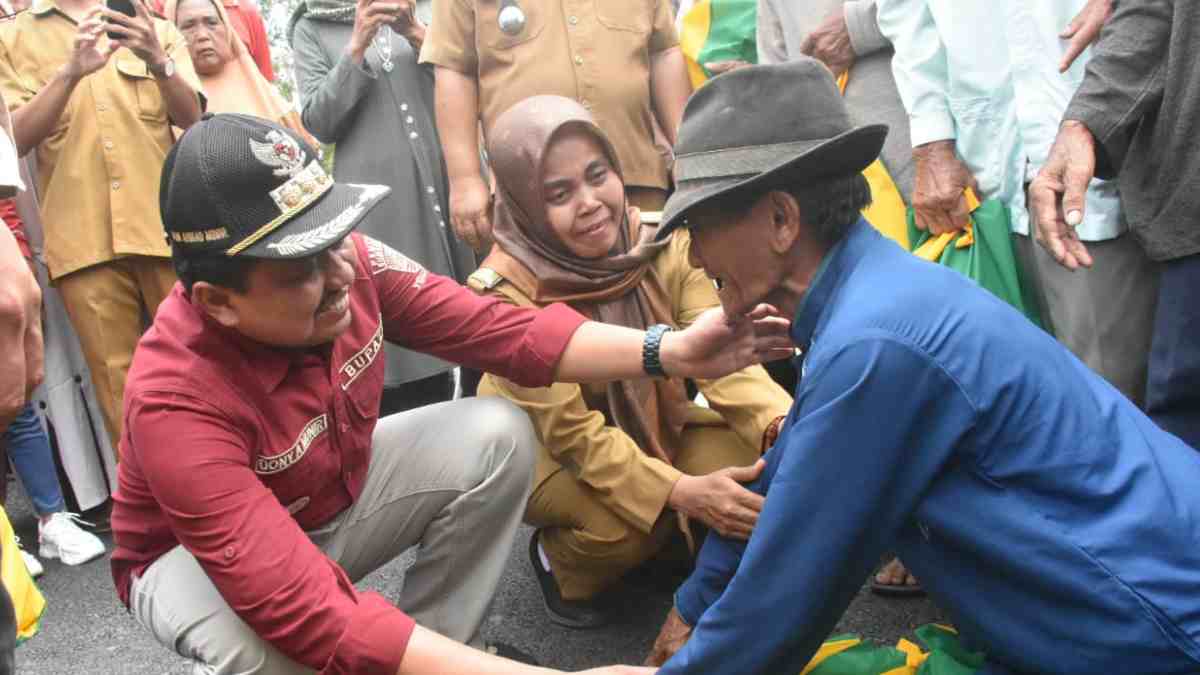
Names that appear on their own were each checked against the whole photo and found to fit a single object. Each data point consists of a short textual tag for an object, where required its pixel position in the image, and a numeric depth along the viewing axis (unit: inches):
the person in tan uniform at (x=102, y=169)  152.9
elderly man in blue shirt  63.1
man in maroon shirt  78.8
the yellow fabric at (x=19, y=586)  82.2
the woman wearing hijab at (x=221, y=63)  168.6
